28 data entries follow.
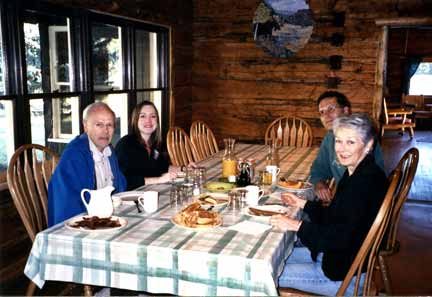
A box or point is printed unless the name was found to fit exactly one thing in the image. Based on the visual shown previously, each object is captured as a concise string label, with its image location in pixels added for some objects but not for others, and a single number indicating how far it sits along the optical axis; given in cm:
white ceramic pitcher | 178
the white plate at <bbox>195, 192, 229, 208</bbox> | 201
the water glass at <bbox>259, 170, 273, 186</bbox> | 247
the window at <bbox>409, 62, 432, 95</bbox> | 1181
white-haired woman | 164
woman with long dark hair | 280
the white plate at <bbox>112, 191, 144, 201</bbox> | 209
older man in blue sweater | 203
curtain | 1089
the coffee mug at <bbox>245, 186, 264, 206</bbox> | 201
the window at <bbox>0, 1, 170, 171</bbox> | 263
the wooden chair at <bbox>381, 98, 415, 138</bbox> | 895
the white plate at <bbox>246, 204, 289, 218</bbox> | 191
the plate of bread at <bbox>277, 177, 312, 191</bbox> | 237
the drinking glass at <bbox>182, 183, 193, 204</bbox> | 207
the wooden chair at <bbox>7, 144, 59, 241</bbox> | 197
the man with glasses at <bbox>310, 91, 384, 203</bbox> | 267
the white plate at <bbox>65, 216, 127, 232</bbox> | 163
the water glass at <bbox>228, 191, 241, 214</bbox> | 196
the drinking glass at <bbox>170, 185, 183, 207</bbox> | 201
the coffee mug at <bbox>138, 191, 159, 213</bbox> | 186
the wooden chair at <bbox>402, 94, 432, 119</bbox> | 1086
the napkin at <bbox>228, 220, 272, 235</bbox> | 167
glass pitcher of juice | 256
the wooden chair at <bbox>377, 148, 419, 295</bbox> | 191
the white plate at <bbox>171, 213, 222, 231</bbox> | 167
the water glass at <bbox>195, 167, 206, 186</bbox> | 231
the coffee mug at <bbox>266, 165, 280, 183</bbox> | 249
